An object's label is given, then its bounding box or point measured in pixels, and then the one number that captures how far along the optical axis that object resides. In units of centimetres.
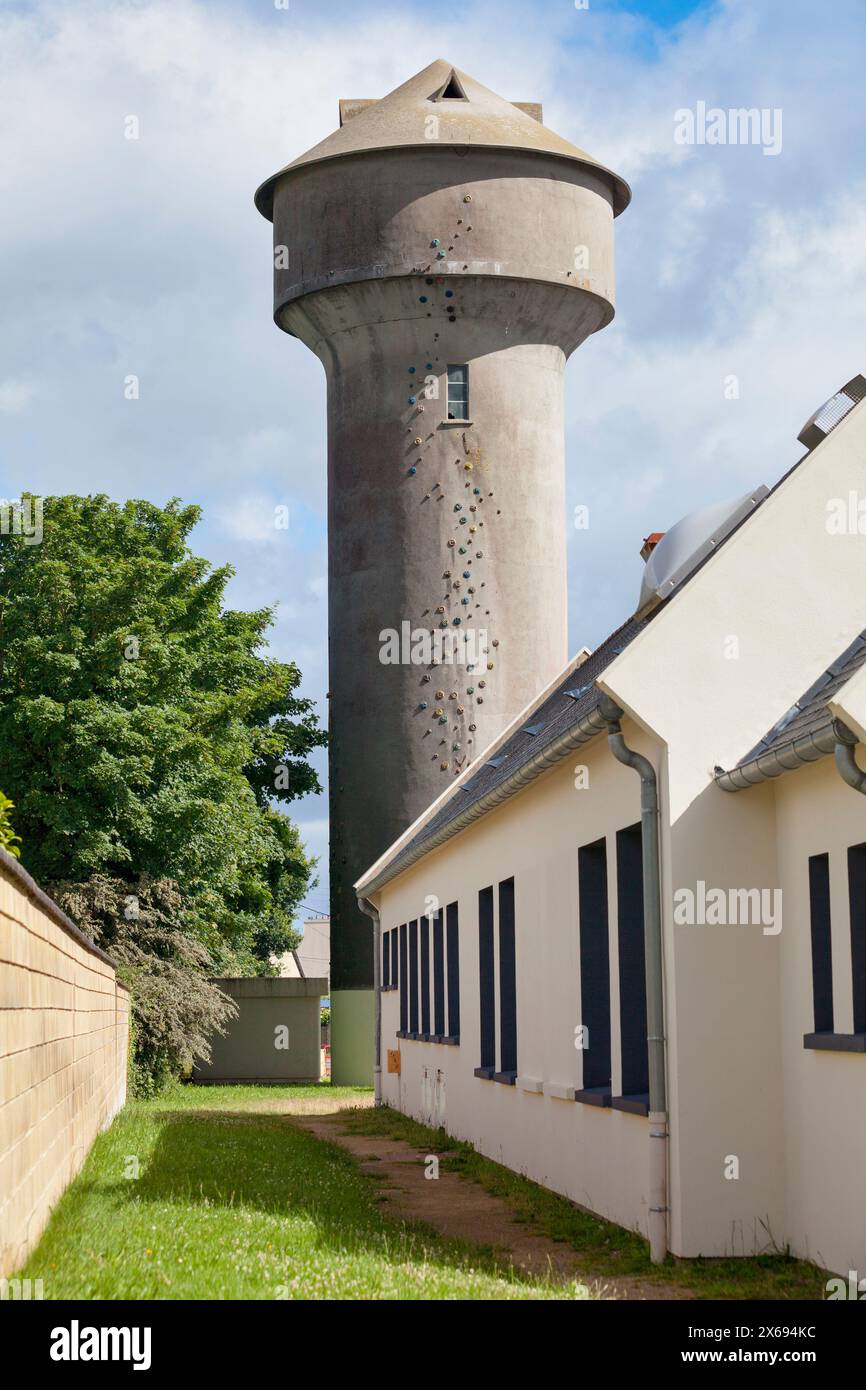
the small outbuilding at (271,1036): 4066
